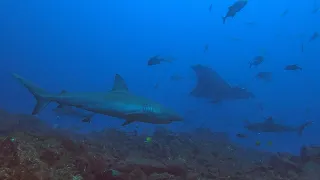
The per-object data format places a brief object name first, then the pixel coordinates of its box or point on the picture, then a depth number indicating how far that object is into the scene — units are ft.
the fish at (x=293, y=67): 35.78
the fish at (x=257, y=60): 41.47
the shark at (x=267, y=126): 37.82
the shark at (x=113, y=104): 17.74
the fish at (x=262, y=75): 44.63
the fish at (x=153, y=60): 34.63
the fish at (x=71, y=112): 48.46
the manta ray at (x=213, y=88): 50.83
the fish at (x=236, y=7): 29.01
